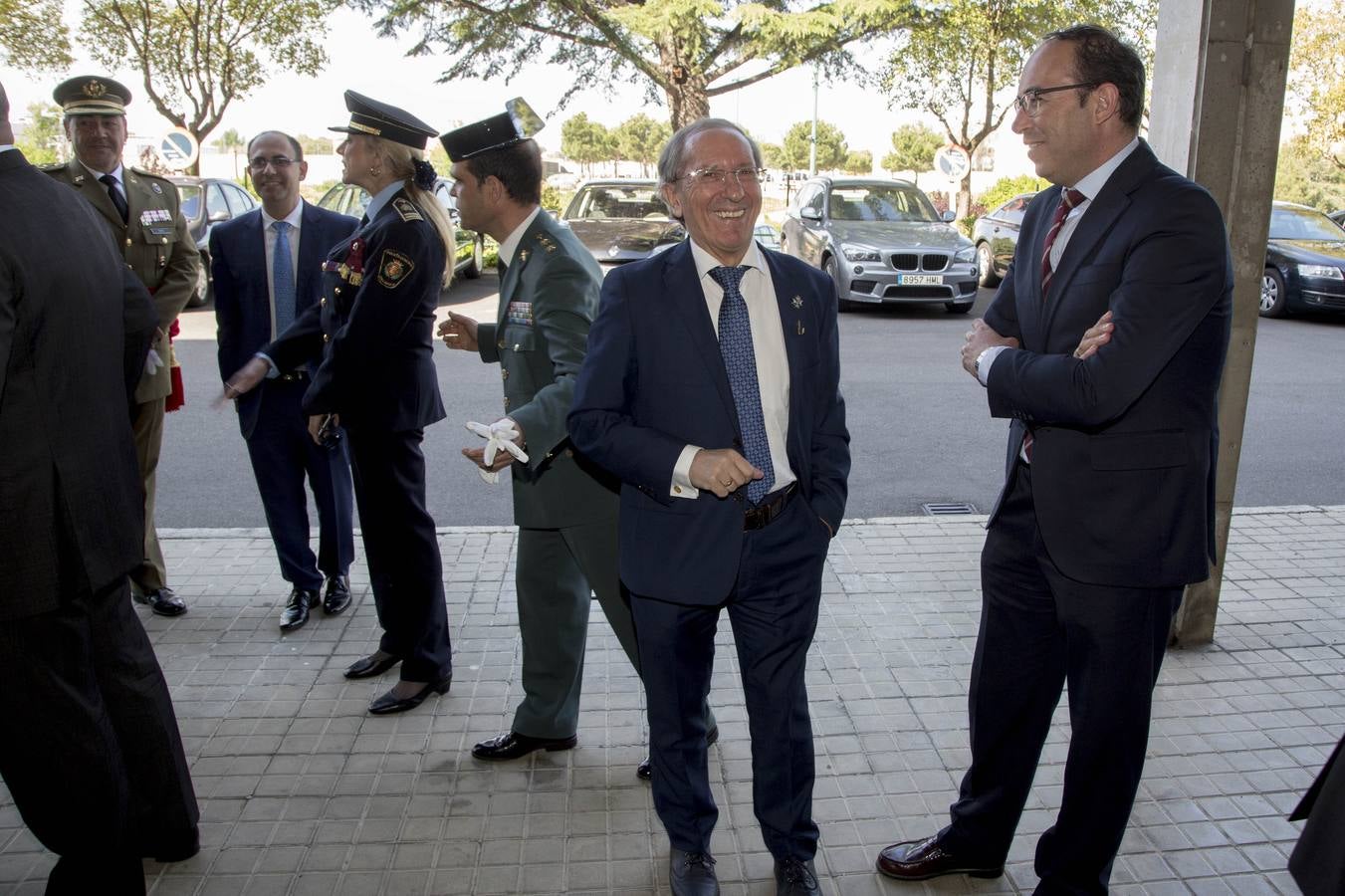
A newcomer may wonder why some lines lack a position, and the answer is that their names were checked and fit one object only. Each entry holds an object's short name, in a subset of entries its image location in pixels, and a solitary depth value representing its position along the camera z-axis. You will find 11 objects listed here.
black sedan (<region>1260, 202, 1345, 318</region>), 14.46
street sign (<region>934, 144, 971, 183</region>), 24.06
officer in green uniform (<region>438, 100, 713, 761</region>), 3.27
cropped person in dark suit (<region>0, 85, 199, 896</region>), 2.44
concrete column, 3.96
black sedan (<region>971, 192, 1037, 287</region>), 18.31
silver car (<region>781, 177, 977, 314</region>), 14.87
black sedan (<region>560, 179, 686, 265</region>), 15.61
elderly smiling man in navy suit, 2.68
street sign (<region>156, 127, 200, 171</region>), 19.70
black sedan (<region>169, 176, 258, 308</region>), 15.05
